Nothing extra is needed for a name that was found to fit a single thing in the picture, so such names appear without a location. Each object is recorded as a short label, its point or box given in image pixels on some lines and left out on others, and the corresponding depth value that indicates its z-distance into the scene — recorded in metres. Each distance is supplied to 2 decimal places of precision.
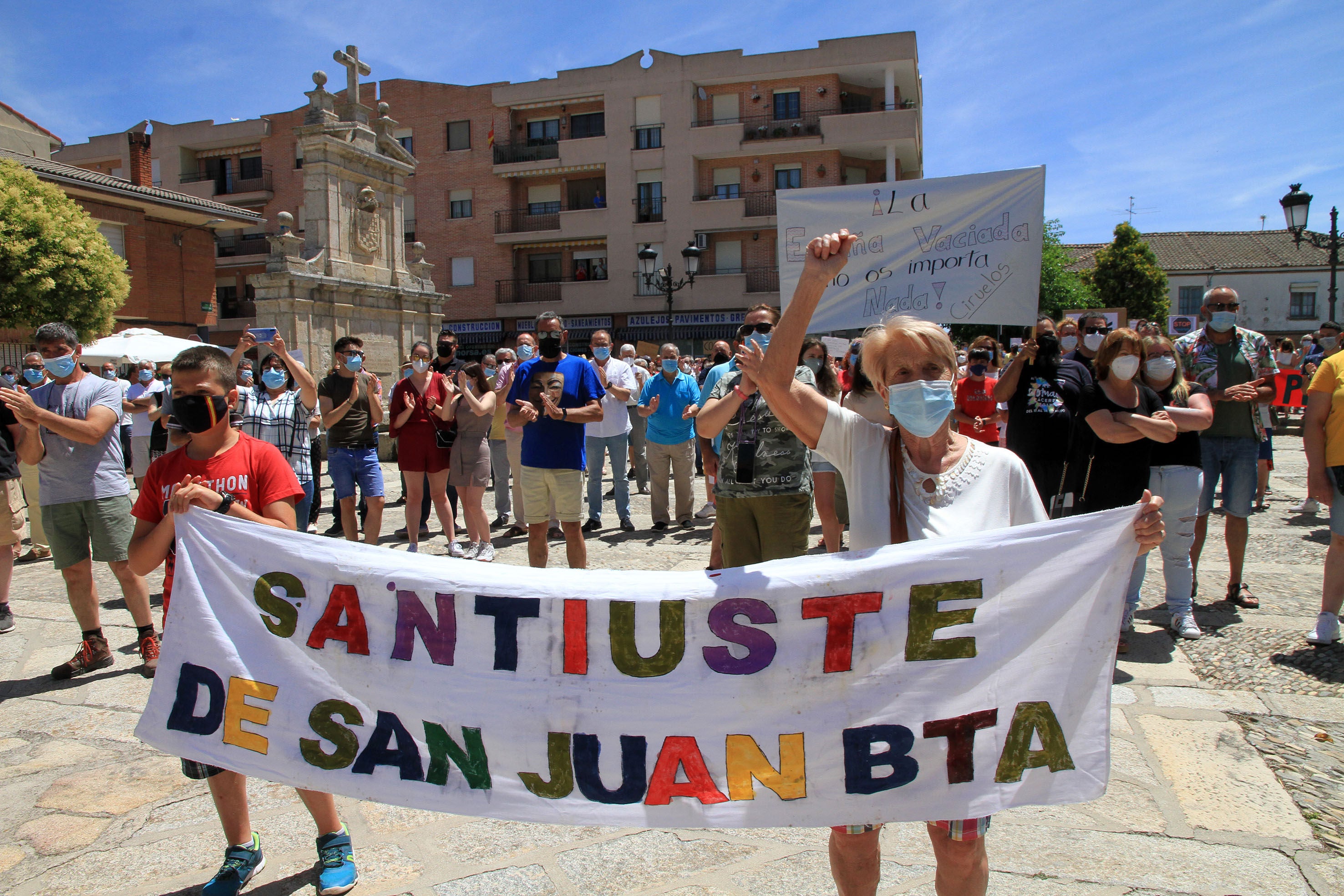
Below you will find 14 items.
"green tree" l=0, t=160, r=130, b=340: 20.03
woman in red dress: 7.13
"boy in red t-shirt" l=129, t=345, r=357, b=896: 2.65
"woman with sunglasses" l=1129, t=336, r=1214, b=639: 4.91
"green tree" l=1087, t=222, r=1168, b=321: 42.22
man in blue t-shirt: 5.80
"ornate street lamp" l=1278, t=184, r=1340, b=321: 11.89
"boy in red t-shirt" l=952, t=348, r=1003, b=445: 7.08
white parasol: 12.22
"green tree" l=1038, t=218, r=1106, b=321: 40.12
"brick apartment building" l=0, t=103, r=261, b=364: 26.37
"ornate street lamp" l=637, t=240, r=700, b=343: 16.55
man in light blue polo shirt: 8.88
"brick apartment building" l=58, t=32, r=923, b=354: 33.03
